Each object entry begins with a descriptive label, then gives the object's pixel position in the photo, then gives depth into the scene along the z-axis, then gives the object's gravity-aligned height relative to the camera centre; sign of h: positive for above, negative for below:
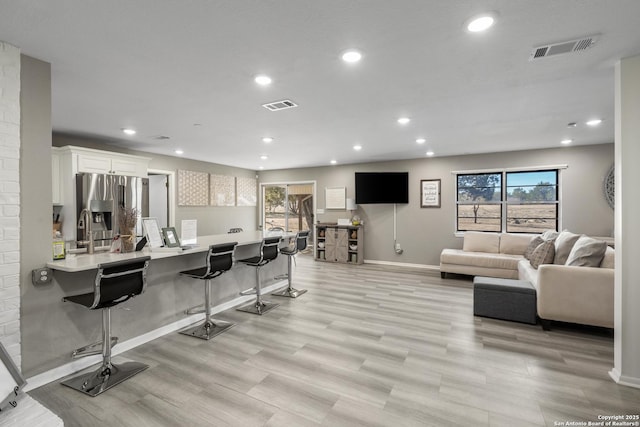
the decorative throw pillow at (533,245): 5.09 -0.63
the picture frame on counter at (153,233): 3.33 -0.26
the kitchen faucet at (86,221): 4.48 -0.17
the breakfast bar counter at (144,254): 2.37 -0.43
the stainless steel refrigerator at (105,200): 4.59 +0.16
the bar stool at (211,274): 3.32 -0.72
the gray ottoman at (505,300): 3.67 -1.14
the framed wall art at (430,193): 7.05 +0.37
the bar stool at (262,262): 4.09 -0.71
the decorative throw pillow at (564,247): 4.08 -0.54
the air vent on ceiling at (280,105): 3.46 +1.22
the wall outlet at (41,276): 2.35 -0.52
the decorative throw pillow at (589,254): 3.42 -0.52
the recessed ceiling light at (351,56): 2.34 +1.21
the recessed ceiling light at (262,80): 2.79 +1.22
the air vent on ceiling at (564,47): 2.19 +1.21
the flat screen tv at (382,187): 7.30 +0.53
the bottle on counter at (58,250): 2.57 -0.34
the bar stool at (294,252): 4.80 -0.68
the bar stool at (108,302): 2.32 -0.72
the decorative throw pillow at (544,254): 4.30 -0.66
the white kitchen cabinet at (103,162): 4.56 +0.78
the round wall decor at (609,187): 5.56 +0.39
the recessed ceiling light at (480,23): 1.91 +1.20
